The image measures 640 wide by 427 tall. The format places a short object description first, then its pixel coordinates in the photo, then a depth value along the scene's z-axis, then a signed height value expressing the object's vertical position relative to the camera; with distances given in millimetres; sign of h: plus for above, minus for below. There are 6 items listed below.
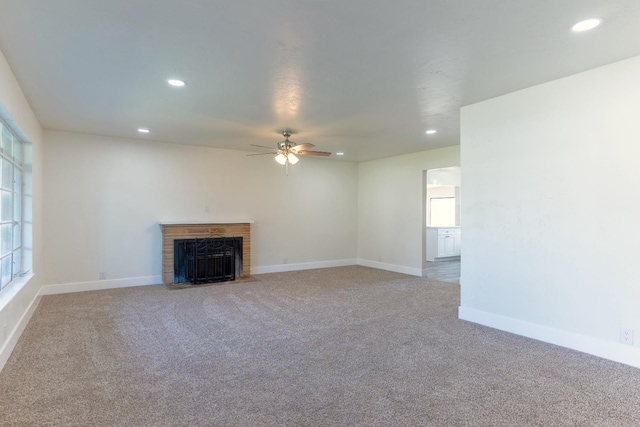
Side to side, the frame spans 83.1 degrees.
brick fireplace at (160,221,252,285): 6180 -395
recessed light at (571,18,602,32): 2371 +1275
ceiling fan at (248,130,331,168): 5312 +900
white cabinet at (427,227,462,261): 9562 -761
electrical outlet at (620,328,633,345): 3029 -1027
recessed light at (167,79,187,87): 3449 +1259
